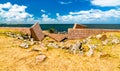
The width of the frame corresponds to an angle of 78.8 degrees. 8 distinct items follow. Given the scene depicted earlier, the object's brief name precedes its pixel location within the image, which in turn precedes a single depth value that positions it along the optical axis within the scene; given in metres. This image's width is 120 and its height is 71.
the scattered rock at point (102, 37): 10.55
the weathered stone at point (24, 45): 8.92
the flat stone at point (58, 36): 14.24
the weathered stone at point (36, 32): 12.80
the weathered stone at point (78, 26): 13.57
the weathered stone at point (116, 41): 9.53
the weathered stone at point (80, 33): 12.24
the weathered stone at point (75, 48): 8.44
